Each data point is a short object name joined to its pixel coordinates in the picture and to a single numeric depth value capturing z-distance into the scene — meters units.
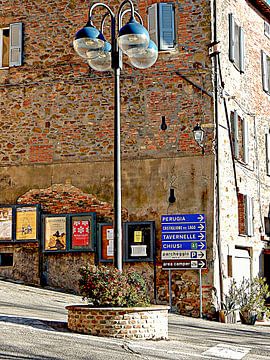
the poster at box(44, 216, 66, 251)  18.19
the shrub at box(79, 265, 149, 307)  10.92
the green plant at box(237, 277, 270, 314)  17.16
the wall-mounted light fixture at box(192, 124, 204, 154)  17.27
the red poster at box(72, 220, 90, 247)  17.97
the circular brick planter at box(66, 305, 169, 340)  10.67
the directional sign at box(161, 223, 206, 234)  17.11
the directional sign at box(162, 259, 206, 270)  16.92
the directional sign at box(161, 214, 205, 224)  17.16
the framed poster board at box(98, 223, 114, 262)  17.67
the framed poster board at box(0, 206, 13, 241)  18.67
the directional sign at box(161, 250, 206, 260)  16.98
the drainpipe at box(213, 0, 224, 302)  17.25
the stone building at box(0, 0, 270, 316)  17.52
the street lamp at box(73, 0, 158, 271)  10.92
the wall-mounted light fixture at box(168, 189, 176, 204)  17.55
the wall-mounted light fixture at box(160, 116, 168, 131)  17.94
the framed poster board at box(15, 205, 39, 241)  18.47
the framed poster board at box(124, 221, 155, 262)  17.47
